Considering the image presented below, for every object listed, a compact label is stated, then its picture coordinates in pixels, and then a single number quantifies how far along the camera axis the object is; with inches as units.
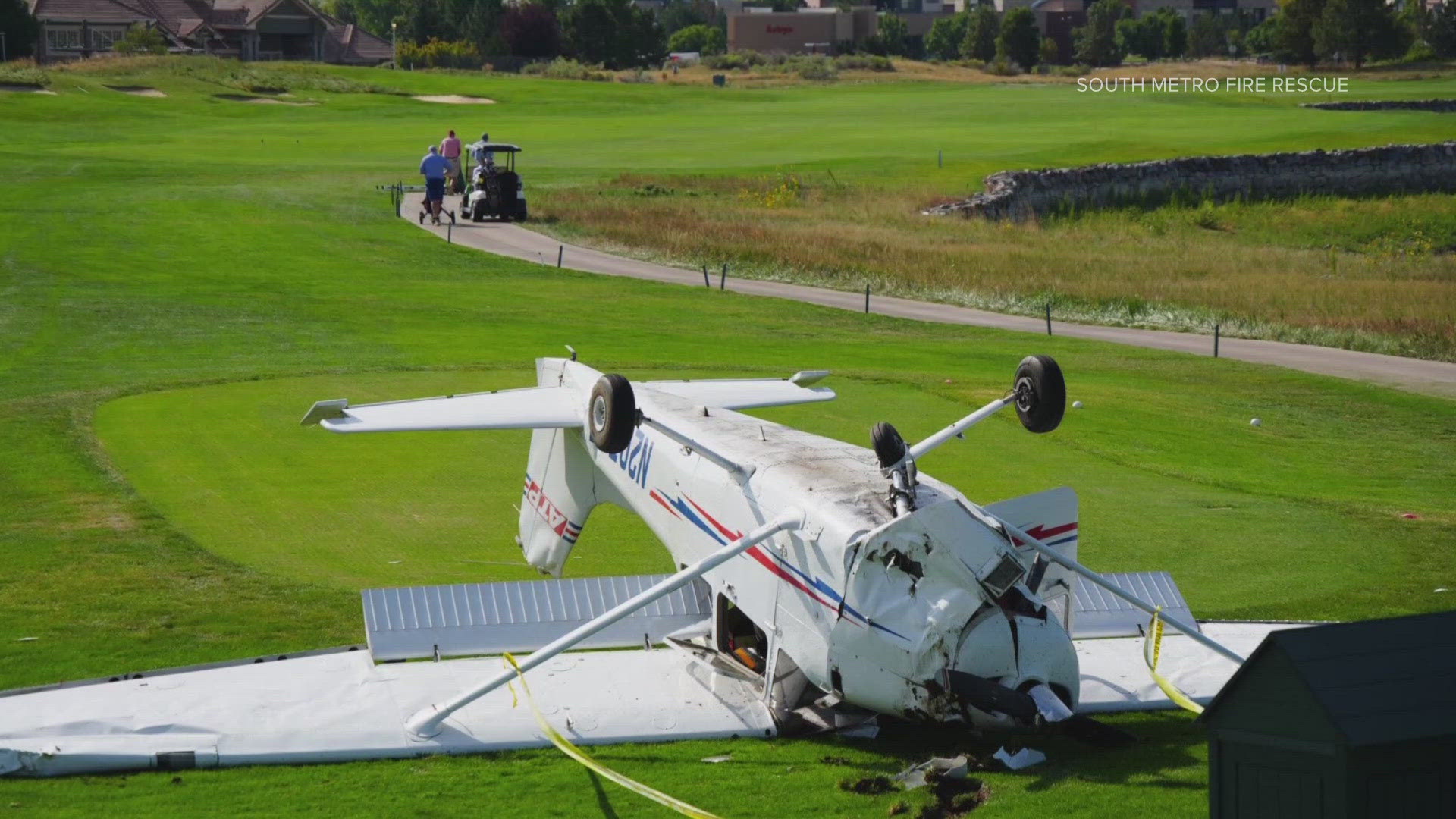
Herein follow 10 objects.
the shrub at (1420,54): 5787.4
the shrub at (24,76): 3553.2
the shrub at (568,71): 5098.4
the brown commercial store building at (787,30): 7367.1
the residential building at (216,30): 5182.1
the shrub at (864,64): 5674.2
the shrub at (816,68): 5350.4
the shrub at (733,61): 5861.2
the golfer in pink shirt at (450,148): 2278.5
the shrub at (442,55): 5556.1
